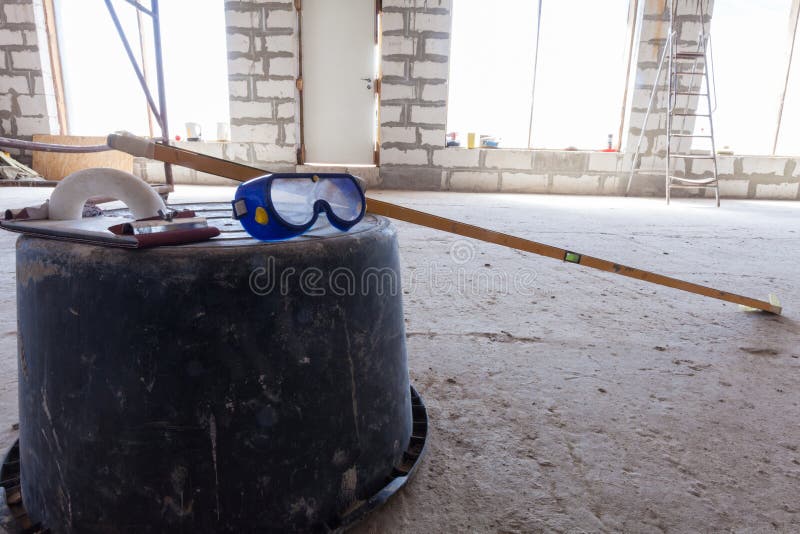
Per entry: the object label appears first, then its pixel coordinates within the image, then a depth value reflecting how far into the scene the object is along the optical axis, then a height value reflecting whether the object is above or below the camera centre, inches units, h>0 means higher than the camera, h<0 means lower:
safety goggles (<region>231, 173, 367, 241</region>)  22.5 -2.3
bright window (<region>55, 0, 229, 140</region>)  224.8 +41.7
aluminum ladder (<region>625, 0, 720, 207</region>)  194.2 +33.3
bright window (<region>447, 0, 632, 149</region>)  222.8 +44.0
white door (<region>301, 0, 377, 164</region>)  213.5 +35.7
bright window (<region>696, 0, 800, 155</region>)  225.9 +47.8
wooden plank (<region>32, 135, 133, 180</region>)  211.3 -3.6
